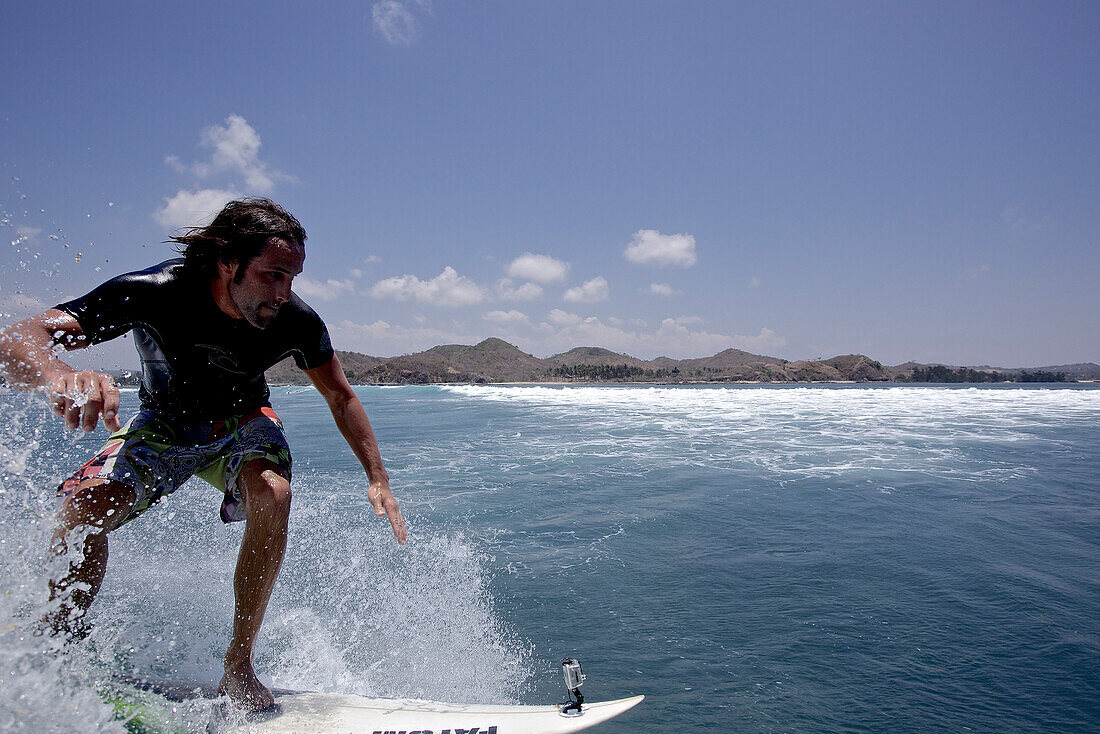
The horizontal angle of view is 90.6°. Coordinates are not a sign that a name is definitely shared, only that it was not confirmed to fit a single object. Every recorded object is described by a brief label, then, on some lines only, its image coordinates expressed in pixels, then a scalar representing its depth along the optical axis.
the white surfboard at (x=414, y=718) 2.91
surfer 2.77
